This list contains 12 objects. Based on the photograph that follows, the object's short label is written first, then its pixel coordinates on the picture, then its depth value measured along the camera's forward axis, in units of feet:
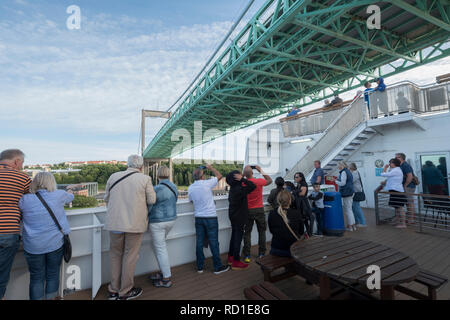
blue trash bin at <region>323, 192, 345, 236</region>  15.70
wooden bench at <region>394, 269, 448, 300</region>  6.84
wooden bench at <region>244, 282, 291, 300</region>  6.28
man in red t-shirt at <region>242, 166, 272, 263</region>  11.64
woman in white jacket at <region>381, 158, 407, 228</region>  18.33
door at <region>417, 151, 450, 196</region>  20.33
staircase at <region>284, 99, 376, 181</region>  27.86
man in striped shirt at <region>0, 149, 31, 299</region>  6.54
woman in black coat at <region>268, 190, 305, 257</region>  8.96
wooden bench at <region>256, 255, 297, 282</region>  8.07
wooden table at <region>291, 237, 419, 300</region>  6.00
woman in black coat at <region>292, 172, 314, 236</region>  12.32
